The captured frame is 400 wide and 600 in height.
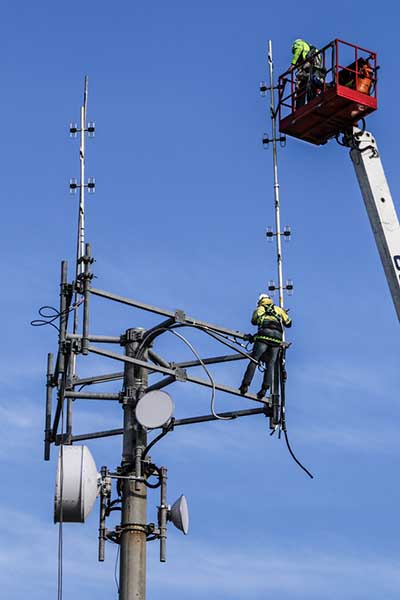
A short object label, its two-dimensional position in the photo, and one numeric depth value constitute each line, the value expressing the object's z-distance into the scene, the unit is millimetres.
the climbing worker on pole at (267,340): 25219
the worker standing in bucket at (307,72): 33406
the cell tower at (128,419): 22453
